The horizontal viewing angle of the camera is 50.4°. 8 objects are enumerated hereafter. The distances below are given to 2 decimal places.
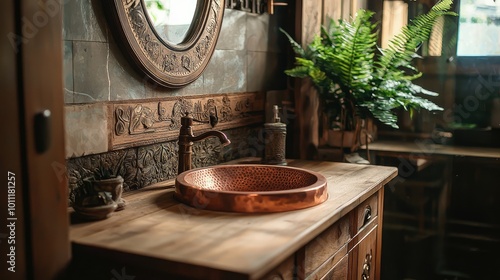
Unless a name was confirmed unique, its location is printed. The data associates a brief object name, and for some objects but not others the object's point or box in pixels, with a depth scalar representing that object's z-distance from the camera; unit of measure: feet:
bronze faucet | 6.45
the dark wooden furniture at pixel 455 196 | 10.23
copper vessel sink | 5.22
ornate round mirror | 6.00
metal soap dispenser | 7.79
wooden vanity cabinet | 3.92
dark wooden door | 3.72
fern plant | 8.68
